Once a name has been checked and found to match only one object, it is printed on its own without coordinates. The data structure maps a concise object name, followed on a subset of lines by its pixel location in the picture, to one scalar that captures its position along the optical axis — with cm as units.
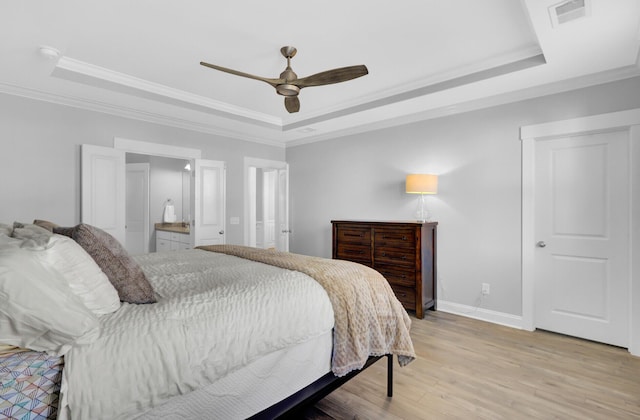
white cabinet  533
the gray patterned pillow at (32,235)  116
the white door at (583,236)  290
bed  100
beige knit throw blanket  180
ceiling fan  234
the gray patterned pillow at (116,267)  141
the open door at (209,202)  456
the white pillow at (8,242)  108
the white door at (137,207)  582
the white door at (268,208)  739
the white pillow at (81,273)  117
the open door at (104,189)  358
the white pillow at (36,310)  93
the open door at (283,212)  566
